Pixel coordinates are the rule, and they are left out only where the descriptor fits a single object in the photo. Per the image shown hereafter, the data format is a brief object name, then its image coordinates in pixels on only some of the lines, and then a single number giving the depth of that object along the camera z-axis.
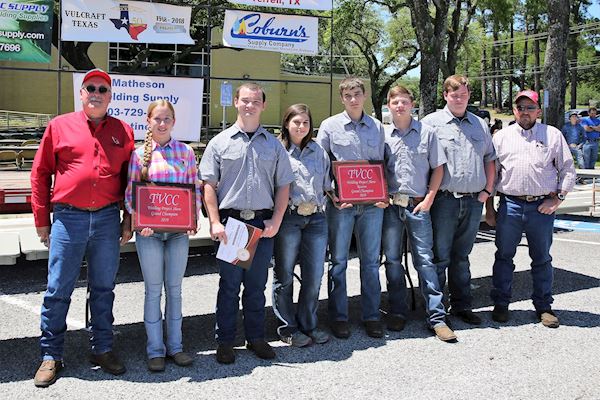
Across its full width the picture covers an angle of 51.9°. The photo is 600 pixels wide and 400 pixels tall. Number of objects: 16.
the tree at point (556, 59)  14.70
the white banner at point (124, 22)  9.43
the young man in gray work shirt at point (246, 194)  4.15
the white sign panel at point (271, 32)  10.68
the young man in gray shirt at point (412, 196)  4.79
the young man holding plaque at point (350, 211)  4.70
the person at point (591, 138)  16.14
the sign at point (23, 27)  10.77
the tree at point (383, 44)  39.19
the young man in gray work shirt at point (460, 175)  4.93
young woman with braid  3.99
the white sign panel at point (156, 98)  8.96
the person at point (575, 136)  16.09
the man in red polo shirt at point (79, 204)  3.81
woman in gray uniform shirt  4.43
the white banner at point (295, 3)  10.35
